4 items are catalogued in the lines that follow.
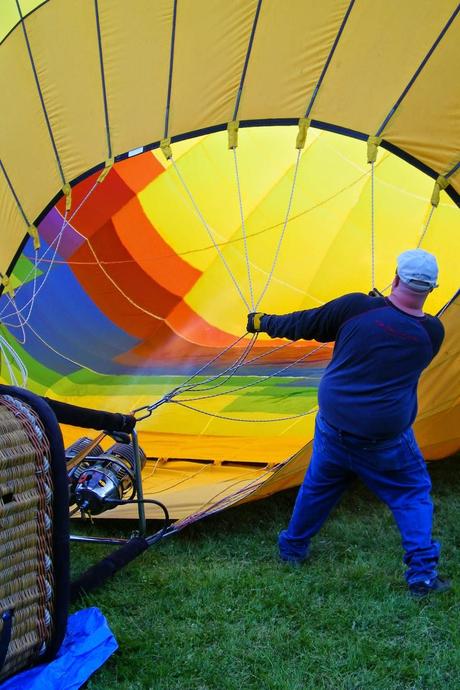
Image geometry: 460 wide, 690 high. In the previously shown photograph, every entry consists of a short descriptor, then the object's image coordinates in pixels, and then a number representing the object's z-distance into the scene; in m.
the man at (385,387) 2.42
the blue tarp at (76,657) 1.91
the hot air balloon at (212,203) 2.80
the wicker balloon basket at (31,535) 1.81
